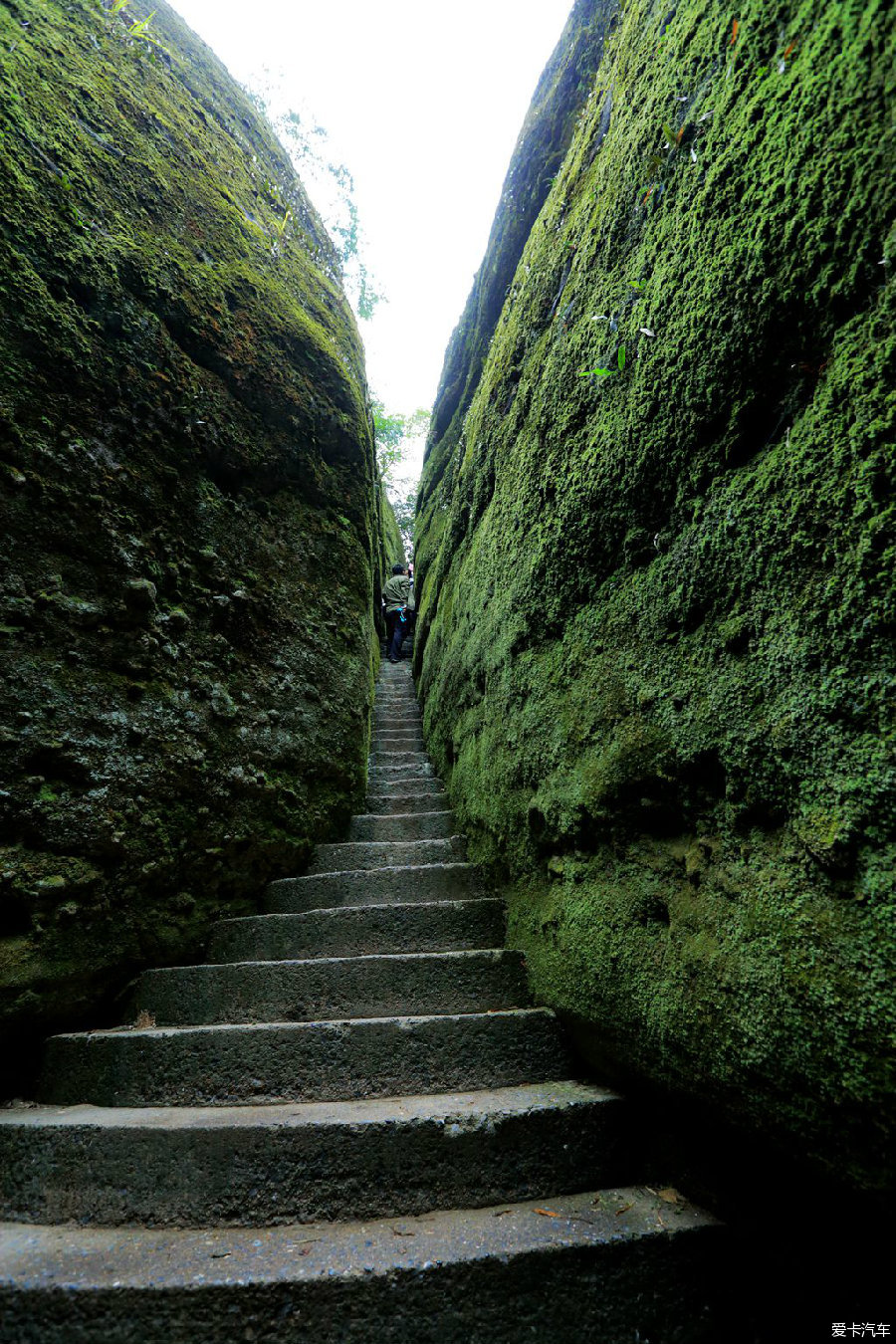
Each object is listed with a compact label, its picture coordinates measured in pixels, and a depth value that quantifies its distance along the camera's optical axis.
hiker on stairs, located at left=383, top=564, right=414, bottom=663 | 8.52
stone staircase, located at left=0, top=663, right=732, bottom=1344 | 1.19
